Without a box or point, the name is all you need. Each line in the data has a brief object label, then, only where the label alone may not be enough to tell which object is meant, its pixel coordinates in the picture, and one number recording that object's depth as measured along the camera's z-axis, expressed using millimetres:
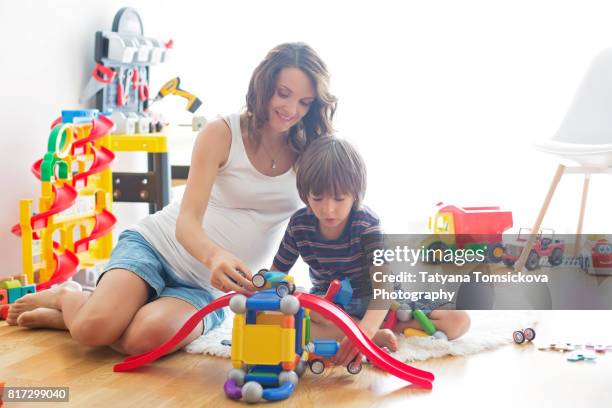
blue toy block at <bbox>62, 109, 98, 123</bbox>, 2545
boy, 1826
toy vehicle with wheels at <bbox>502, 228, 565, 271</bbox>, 2943
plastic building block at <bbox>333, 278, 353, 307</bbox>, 1914
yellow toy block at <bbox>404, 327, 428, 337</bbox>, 2016
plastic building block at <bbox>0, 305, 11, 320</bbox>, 2258
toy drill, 3229
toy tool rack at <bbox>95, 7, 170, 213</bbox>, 2881
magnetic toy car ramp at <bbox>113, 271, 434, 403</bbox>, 1624
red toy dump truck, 3125
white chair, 2946
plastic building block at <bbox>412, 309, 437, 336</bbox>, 2008
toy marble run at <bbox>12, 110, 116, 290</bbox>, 2441
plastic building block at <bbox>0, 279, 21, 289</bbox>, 2352
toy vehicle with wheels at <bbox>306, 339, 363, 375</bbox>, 1736
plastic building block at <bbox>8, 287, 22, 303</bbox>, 2334
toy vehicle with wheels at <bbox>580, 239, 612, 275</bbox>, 2912
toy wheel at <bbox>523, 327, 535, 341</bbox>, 2051
